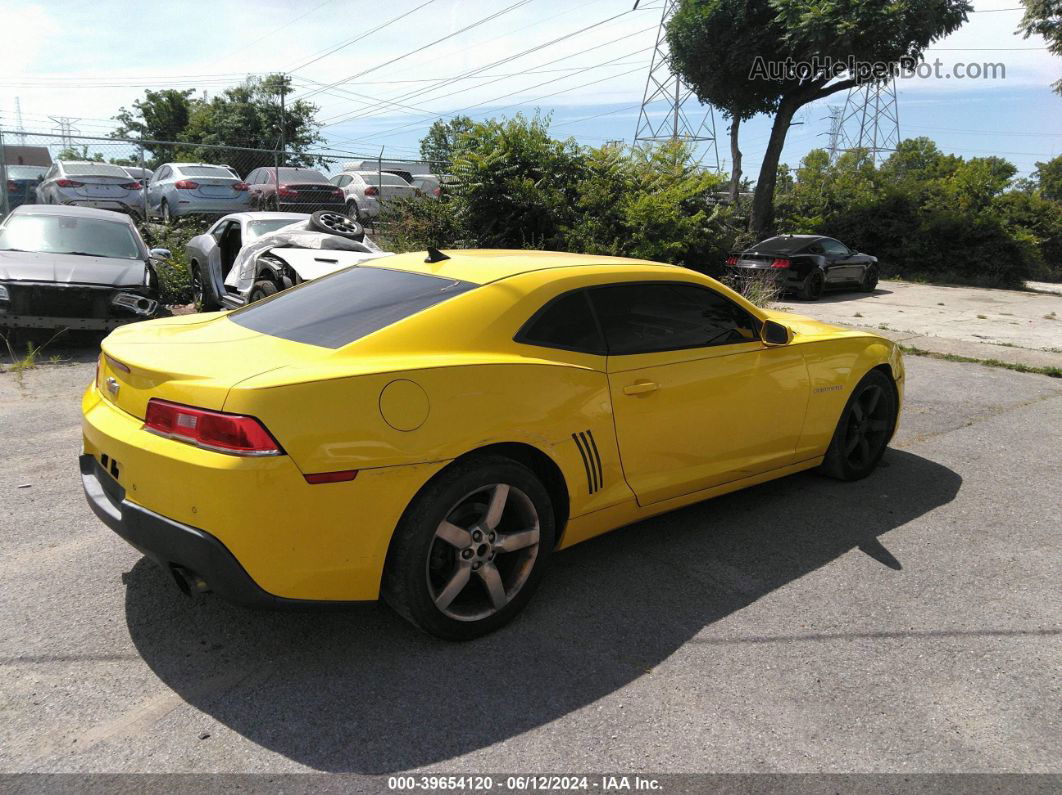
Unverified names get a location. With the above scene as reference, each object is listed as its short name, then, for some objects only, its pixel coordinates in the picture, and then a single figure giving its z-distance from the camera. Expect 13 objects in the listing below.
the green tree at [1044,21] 21.56
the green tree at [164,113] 50.62
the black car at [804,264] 15.51
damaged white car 7.94
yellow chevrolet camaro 2.66
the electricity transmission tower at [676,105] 38.51
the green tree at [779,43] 19.12
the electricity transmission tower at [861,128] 54.07
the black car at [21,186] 17.91
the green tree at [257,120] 41.25
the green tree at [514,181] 12.76
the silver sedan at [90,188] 16.06
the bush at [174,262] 11.59
